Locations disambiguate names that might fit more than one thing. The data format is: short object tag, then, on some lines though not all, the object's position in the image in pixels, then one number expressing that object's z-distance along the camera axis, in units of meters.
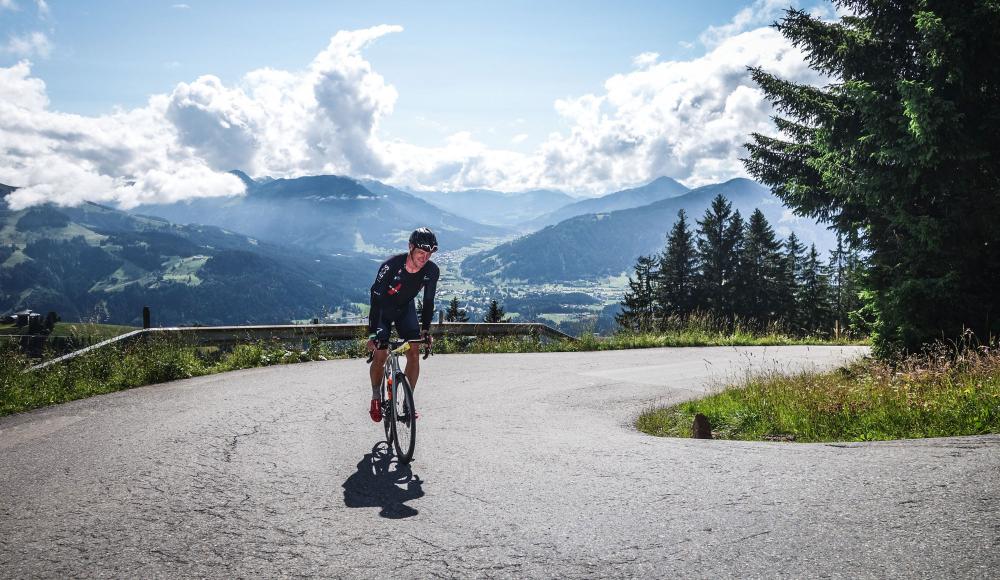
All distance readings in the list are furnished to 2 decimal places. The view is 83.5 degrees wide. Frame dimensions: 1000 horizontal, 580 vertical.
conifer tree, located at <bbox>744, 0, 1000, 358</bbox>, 9.25
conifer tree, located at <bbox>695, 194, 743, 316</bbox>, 47.66
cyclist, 6.21
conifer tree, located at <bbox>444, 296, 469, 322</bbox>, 56.58
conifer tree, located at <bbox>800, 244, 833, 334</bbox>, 51.19
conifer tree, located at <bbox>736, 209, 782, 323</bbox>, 46.31
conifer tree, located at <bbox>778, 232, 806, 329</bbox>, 47.22
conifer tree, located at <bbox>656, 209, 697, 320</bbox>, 49.53
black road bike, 5.58
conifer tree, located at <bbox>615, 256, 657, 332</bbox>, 51.41
